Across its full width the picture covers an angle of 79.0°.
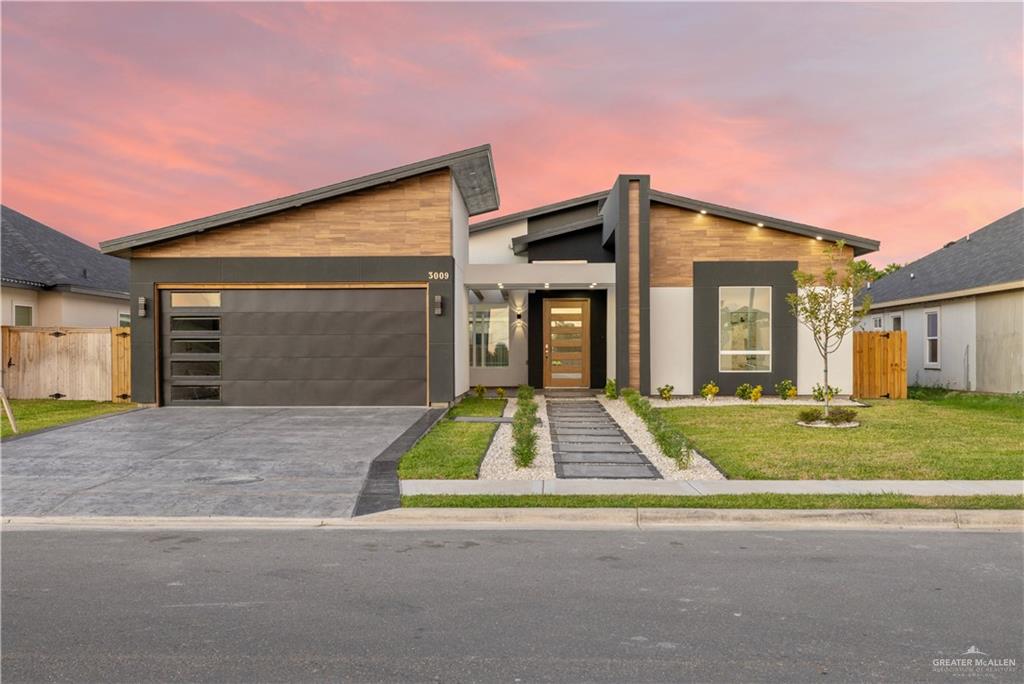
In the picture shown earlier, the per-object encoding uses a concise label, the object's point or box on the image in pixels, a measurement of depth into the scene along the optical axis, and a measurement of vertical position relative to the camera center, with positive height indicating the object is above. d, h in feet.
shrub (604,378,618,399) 58.49 -3.89
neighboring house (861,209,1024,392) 62.49 +4.11
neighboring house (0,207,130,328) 65.36 +7.65
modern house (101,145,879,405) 52.70 +5.18
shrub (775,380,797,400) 57.82 -3.97
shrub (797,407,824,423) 41.88 -4.61
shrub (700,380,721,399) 57.11 -3.95
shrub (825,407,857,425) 41.39 -4.59
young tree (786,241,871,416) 42.86 +3.30
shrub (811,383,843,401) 43.09 -3.34
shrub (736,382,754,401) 58.08 -4.14
